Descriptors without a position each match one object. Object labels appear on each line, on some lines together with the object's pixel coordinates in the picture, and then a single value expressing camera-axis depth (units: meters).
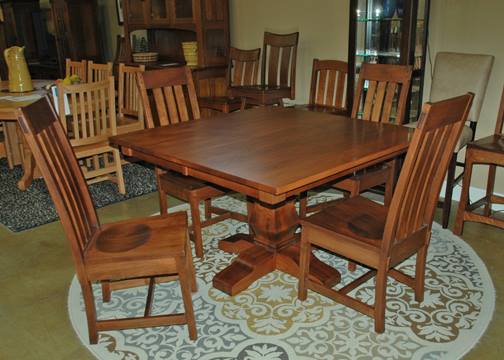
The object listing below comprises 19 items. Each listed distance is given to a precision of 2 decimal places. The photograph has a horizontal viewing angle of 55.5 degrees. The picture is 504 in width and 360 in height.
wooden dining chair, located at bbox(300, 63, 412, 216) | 2.66
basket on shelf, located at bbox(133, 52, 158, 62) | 5.45
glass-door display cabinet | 3.12
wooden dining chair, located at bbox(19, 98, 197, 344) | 1.77
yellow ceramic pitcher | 4.05
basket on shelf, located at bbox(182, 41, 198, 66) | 4.97
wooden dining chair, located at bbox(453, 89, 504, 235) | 2.76
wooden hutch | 4.79
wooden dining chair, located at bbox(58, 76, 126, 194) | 3.30
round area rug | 1.99
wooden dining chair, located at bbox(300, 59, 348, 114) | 3.82
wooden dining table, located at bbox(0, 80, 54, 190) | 3.56
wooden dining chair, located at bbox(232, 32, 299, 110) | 4.20
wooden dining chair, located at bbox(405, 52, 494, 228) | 3.06
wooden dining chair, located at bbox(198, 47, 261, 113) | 4.47
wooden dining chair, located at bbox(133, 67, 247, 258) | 2.63
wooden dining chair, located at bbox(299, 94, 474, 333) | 1.74
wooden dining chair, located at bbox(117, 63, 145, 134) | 4.04
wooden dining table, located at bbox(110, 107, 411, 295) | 1.85
